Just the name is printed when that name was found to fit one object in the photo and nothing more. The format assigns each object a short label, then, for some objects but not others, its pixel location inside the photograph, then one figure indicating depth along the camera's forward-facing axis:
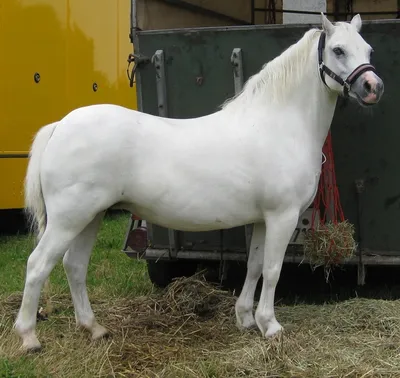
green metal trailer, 4.05
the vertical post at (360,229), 4.18
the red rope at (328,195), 4.05
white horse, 3.38
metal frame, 6.64
